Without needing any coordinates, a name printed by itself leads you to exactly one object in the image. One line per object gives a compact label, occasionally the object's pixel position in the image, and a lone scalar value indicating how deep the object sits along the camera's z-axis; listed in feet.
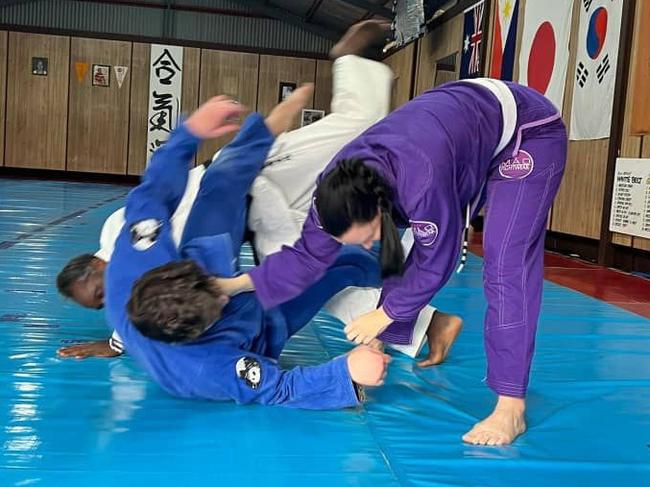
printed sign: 16.47
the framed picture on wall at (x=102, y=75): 45.88
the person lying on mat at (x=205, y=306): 5.46
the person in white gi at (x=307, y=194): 7.26
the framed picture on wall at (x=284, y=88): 47.62
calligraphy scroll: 46.24
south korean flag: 18.24
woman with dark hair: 5.00
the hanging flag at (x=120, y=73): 45.96
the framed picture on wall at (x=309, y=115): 47.62
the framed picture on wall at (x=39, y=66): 45.44
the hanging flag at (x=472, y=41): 27.73
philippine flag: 24.27
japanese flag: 20.84
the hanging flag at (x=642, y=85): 16.17
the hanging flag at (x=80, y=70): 45.68
